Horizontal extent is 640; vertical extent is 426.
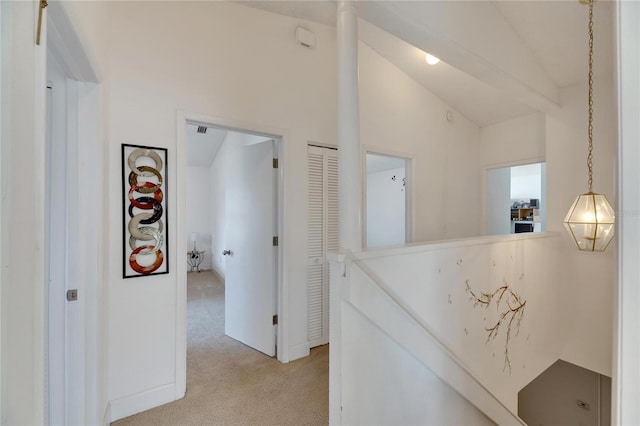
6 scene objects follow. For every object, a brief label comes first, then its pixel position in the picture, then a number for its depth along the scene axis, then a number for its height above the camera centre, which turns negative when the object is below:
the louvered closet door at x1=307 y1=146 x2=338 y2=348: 2.93 -0.20
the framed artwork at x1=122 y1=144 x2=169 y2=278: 2.01 +0.01
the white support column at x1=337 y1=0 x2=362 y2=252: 1.56 +0.41
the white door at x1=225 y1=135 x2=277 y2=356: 2.83 -0.36
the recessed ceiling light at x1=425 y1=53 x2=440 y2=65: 3.13 +1.59
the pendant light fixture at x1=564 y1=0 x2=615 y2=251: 2.17 -0.07
